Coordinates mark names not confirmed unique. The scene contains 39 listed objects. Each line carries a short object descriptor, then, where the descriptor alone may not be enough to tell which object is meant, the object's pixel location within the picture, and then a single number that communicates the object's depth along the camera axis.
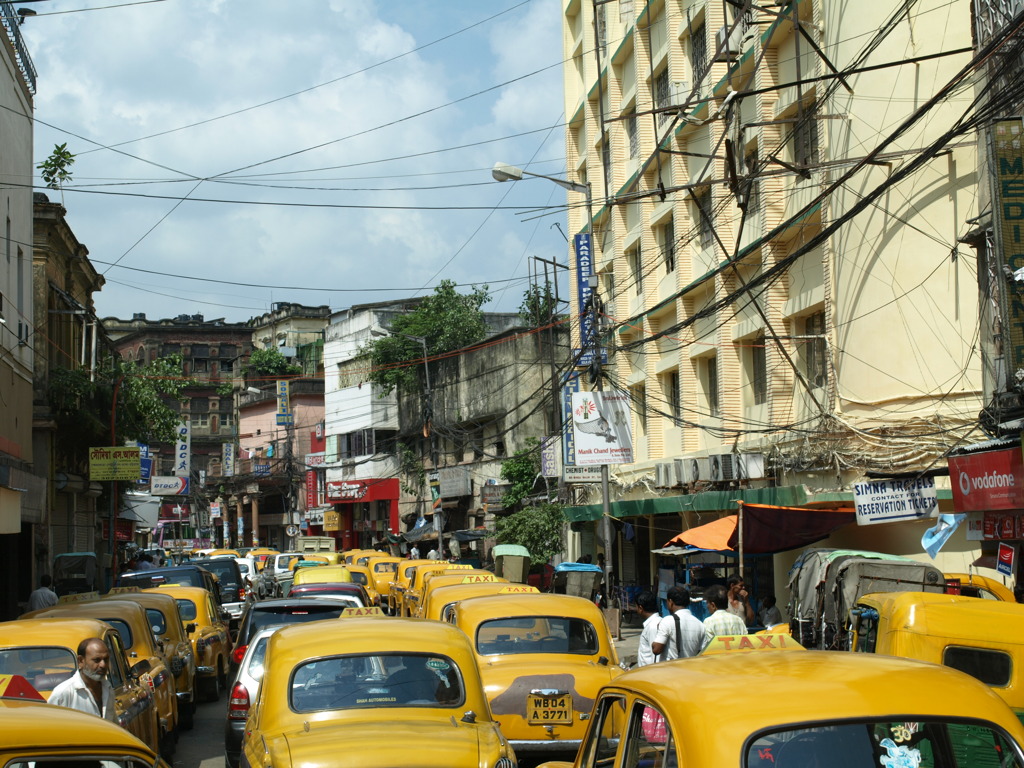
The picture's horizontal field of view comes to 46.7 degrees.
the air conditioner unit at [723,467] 24.02
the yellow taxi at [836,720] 4.27
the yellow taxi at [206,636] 16.48
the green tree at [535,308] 44.12
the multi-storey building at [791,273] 18.31
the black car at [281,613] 13.12
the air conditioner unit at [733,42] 22.88
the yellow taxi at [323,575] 21.38
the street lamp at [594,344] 23.98
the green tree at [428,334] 55.66
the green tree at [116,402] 32.34
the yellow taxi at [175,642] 14.13
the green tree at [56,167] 22.44
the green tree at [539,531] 37.97
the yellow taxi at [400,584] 24.61
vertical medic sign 13.20
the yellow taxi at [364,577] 25.53
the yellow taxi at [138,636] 11.83
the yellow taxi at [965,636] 8.18
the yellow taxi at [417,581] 20.81
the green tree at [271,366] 80.75
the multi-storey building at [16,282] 23.61
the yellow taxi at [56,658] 9.48
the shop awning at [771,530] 18.02
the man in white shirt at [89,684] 8.02
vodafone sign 13.17
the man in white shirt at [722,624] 10.73
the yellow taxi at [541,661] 9.95
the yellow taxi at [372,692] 6.99
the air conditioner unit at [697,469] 25.02
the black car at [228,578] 29.23
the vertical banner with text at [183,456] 58.78
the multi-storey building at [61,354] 30.92
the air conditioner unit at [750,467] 23.42
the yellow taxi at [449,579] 18.69
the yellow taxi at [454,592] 14.73
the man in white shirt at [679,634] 10.26
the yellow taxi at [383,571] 29.98
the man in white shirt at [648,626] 10.35
